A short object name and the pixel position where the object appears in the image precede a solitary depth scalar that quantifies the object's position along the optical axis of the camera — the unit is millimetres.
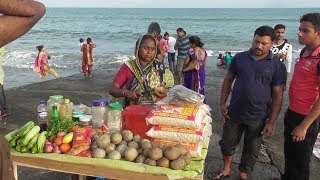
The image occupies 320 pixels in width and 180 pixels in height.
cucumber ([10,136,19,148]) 2887
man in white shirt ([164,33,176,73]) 14059
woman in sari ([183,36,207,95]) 8117
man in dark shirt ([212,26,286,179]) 4000
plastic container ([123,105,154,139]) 3008
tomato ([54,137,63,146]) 2779
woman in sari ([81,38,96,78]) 12924
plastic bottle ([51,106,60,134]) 2943
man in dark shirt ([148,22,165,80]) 8054
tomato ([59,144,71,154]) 2762
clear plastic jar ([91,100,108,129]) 3182
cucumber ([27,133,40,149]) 2791
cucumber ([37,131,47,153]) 2787
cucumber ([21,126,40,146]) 2811
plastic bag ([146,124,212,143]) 2789
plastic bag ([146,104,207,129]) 2797
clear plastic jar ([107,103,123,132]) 3074
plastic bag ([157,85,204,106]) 2934
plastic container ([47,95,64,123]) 3240
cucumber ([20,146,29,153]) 2805
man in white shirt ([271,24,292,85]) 6596
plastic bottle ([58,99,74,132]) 2998
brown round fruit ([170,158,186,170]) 2496
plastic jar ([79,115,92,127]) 3107
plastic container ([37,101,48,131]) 3233
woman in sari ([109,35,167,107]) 3654
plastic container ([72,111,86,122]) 3279
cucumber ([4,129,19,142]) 2935
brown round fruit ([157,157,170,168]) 2527
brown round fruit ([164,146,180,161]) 2525
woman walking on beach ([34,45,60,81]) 11868
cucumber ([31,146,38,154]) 2776
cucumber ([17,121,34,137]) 2889
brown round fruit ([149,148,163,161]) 2541
